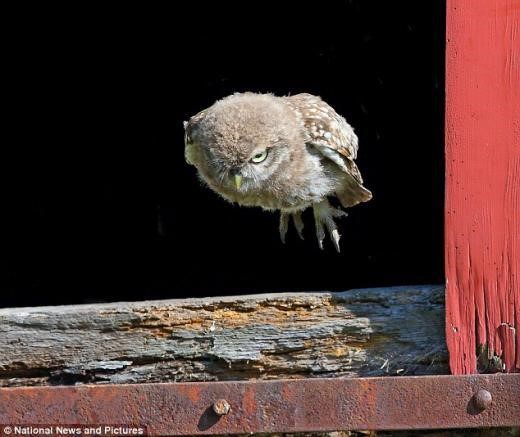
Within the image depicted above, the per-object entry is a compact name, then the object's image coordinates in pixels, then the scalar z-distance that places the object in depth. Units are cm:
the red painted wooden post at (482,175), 548
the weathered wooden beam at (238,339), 555
